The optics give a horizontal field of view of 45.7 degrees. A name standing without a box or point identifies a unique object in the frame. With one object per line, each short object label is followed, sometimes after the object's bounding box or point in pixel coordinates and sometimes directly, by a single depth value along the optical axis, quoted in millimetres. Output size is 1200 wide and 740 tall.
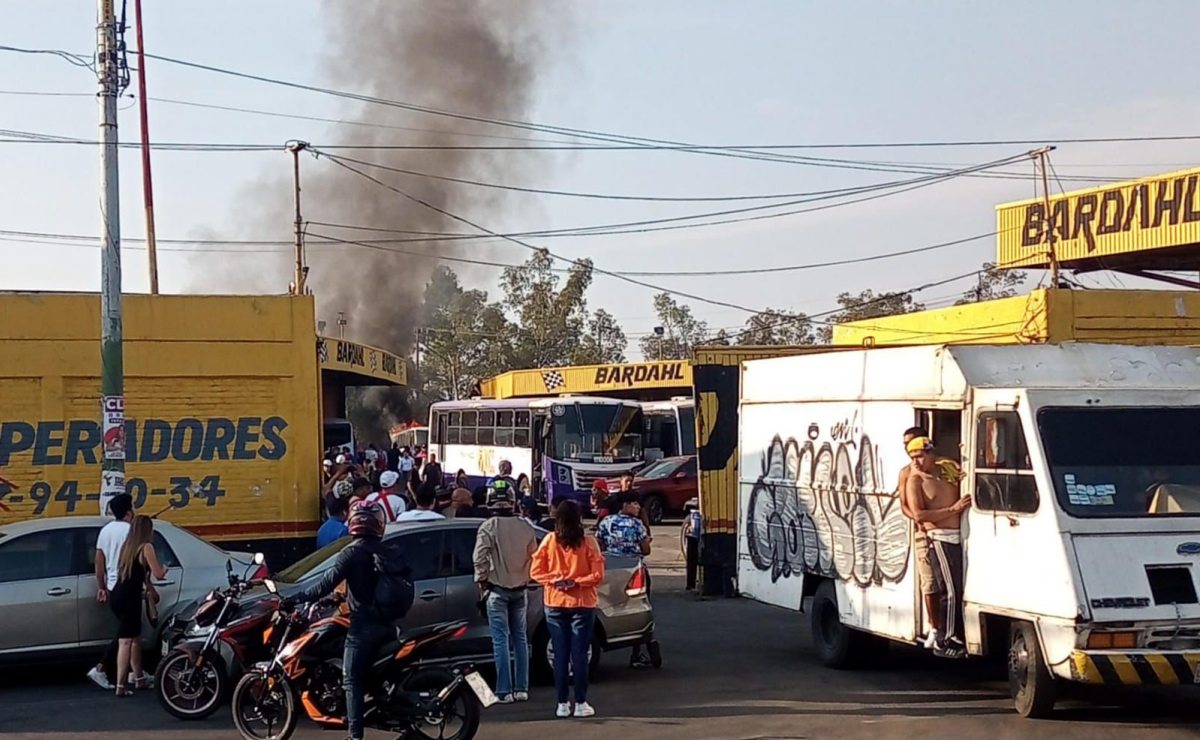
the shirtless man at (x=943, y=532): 10234
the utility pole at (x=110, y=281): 14641
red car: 32000
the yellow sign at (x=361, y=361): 30844
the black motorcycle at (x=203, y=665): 10281
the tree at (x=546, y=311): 75188
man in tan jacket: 10555
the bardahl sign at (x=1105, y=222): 28156
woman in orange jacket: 10211
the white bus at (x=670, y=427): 37281
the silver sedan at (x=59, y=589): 11758
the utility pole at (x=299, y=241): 36281
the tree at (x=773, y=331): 69375
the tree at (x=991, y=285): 56781
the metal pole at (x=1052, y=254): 31422
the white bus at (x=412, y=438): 51562
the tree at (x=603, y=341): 78625
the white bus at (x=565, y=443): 33969
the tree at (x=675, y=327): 80438
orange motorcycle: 8773
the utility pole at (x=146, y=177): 25969
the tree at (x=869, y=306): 64312
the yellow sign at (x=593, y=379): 45969
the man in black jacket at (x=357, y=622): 8578
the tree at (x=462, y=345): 78812
